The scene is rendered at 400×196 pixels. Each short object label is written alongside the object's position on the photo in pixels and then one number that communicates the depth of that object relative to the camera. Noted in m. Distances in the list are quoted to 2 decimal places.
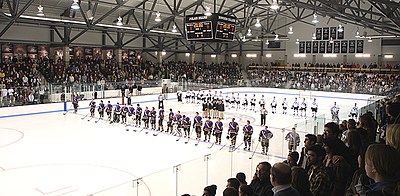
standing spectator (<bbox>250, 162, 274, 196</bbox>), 3.46
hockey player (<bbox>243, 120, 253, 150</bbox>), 12.11
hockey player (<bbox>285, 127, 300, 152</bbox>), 10.07
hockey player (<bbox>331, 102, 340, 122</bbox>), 12.70
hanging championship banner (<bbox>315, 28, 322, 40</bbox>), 37.62
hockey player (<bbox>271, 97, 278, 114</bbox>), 21.12
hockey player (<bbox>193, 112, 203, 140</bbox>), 13.87
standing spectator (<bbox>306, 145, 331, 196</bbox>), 3.19
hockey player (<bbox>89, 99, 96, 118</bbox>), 18.69
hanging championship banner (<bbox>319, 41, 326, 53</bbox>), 37.69
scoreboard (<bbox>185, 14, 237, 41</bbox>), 16.09
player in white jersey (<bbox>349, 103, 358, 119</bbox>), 13.11
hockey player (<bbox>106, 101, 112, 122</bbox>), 17.86
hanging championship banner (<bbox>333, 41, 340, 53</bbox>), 36.81
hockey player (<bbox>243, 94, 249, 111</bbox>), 22.66
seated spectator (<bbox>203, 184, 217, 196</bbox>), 4.10
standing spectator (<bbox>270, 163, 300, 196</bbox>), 2.68
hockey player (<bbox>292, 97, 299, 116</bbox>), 20.45
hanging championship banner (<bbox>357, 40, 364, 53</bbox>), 35.53
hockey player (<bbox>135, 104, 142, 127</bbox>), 16.52
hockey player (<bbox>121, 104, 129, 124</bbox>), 17.12
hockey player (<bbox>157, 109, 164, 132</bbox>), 15.38
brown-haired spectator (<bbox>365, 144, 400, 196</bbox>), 2.14
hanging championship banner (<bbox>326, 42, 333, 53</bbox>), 37.22
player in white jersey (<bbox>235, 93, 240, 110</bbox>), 23.22
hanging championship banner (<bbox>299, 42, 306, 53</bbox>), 39.49
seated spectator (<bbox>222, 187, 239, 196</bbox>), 3.36
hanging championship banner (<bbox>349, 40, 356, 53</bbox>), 35.97
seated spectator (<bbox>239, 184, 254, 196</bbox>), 3.37
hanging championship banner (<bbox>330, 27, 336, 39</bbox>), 36.59
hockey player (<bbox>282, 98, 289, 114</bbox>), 21.02
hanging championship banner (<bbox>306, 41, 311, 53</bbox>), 38.91
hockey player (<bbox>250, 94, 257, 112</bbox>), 22.14
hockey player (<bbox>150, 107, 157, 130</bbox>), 15.91
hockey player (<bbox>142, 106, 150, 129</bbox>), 15.98
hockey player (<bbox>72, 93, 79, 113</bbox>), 20.11
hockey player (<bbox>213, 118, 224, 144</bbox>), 13.13
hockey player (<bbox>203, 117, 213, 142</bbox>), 13.59
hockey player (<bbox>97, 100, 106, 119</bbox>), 18.31
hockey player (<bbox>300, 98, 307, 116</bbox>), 20.21
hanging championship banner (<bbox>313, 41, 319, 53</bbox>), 38.25
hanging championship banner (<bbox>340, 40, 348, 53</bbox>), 36.38
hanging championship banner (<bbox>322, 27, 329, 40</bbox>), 37.10
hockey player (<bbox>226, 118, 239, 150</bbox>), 12.61
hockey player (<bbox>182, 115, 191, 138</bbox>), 13.98
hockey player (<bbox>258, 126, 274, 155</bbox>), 11.14
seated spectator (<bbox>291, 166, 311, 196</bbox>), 2.95
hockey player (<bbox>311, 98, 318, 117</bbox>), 19.83
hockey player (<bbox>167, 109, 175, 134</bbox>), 15.10
